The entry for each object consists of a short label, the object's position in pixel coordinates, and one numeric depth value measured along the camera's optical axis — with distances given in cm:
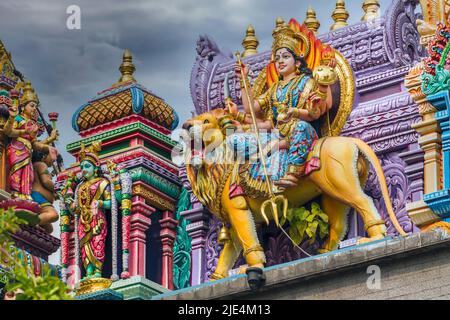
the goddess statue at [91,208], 3438
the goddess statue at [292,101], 3219
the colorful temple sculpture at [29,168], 3553
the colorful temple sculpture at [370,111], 3253
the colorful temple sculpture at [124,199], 3444
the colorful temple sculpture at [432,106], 3095
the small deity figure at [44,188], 3597
